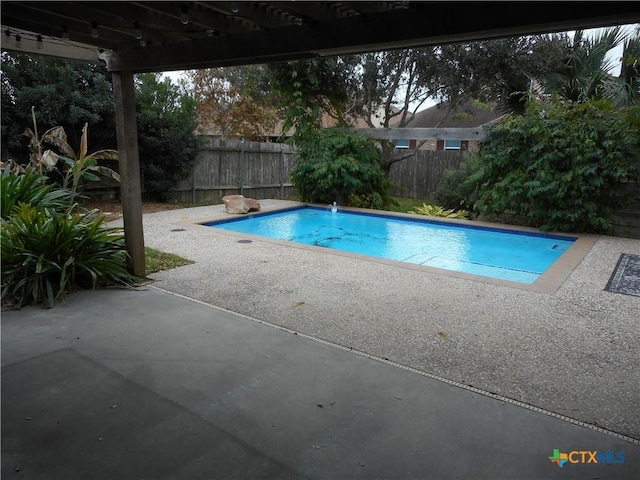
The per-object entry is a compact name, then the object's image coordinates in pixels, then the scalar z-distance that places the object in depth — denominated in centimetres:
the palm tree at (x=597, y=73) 1020
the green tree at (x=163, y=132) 1079
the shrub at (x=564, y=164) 834
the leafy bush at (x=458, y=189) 1162
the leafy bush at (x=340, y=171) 1183
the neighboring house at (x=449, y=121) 1964
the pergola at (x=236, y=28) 250
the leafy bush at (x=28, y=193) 489
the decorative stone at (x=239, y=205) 1062
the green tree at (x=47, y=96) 875
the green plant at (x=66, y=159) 532
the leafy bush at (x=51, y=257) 417
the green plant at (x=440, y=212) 1148
